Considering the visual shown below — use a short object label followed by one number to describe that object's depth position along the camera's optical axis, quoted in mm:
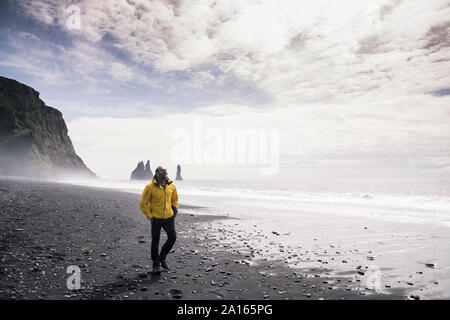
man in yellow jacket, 8367
